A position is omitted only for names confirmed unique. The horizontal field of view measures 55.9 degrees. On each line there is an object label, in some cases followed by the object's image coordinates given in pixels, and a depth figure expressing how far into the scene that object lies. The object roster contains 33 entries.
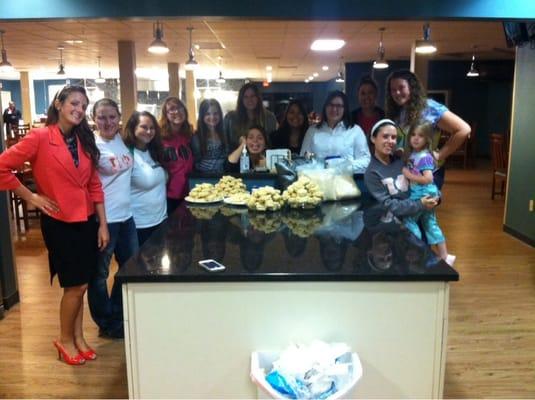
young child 2.61
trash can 1.37
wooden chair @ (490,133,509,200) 6.93
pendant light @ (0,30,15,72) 7.12
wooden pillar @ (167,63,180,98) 11.64
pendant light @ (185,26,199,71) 7.22
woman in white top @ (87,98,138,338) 2.64
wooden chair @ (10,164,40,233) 5.55
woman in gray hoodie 2.55
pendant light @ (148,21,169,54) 5.26
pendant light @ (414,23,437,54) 5.84
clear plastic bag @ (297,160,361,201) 2.77
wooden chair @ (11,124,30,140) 8.24
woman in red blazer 2.32
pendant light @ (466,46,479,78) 10.08
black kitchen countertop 1.54
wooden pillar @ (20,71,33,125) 14.63
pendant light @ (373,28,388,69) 8.09
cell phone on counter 1.58
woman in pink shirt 3.20
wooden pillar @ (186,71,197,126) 13.64
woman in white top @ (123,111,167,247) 2.82
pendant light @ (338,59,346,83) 13.29
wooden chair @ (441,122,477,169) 11.02
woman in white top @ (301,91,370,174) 3.24
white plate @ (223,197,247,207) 2.72
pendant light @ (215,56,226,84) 10.76
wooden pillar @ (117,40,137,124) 8.24
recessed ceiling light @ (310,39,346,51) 8.30
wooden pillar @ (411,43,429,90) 8.48
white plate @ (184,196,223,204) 2.83
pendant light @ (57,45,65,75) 9.06
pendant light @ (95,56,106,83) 13.41
